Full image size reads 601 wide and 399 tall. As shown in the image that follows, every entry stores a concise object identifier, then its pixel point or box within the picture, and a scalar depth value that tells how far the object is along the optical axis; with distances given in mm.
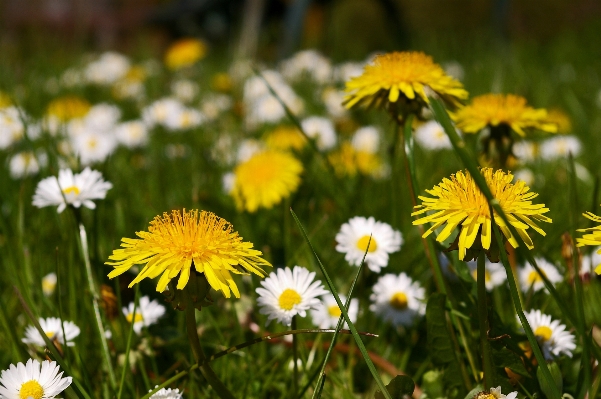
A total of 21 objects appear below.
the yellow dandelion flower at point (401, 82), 648
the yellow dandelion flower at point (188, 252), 594
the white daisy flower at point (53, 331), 639
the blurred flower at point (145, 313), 656
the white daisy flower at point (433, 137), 843
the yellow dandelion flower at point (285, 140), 851
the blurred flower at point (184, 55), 1141
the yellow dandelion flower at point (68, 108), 923
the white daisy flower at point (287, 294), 625
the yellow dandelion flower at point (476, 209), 594
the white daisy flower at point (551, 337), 631
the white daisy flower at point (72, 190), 661
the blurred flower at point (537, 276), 687
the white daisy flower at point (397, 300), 668
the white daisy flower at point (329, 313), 673
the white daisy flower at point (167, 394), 606
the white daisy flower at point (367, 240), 666
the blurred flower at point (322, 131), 883
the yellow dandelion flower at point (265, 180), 742
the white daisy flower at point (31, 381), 599
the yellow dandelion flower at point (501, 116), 677
